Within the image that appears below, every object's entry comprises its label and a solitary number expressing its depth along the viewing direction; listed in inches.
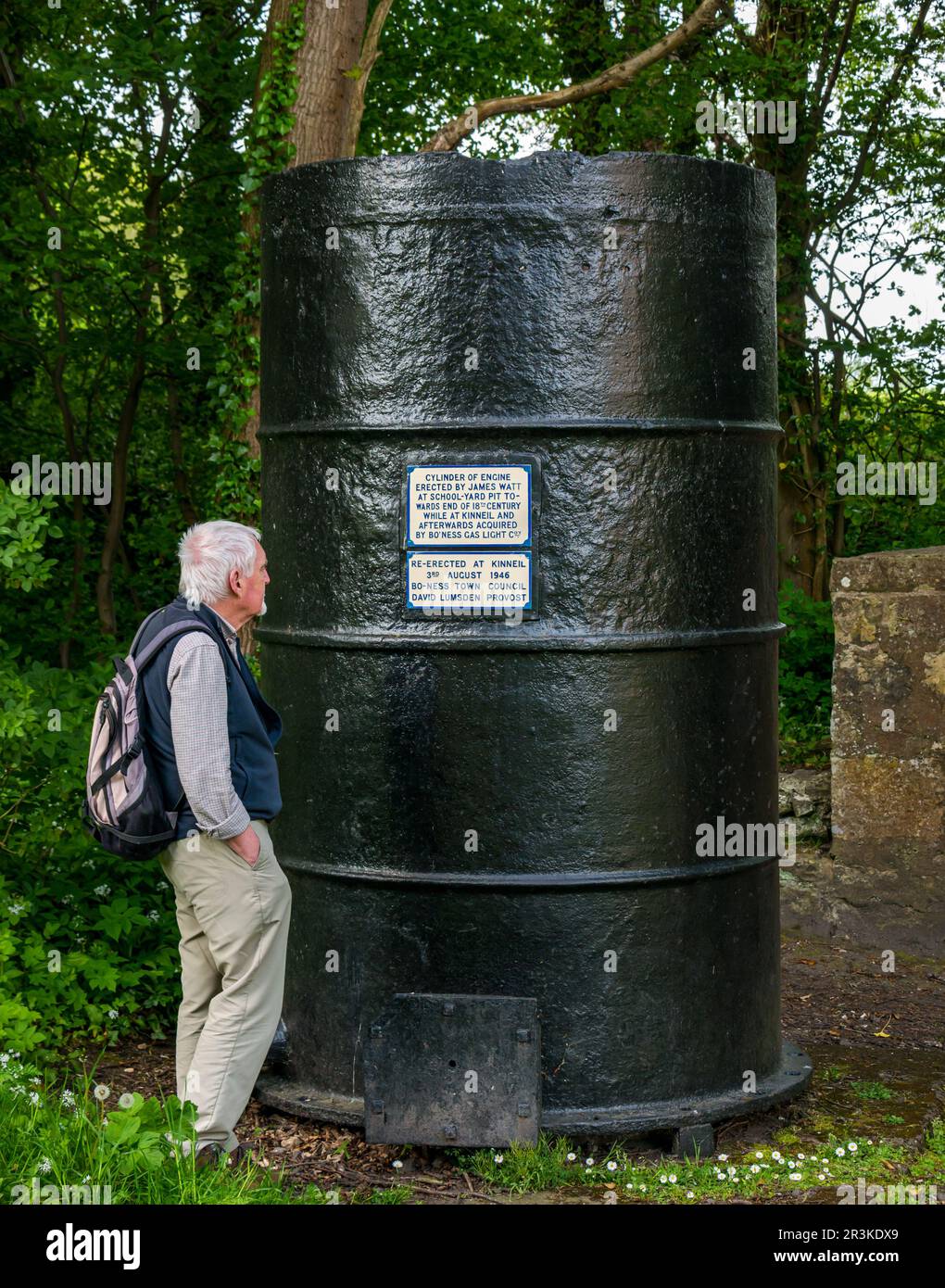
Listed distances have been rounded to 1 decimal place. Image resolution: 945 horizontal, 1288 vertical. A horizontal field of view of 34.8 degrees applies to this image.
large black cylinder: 180.1
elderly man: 157.6
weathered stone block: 272.5
